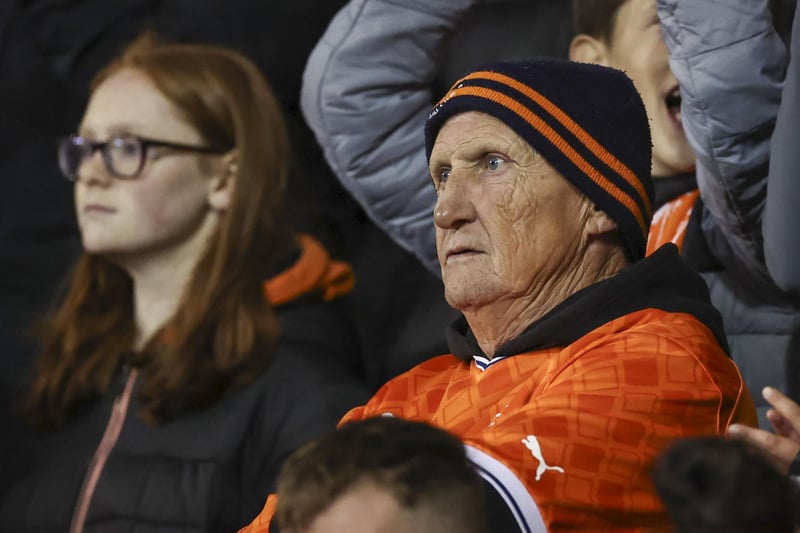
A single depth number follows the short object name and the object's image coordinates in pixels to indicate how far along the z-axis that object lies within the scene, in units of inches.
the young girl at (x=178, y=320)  335.6
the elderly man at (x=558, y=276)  305.6
